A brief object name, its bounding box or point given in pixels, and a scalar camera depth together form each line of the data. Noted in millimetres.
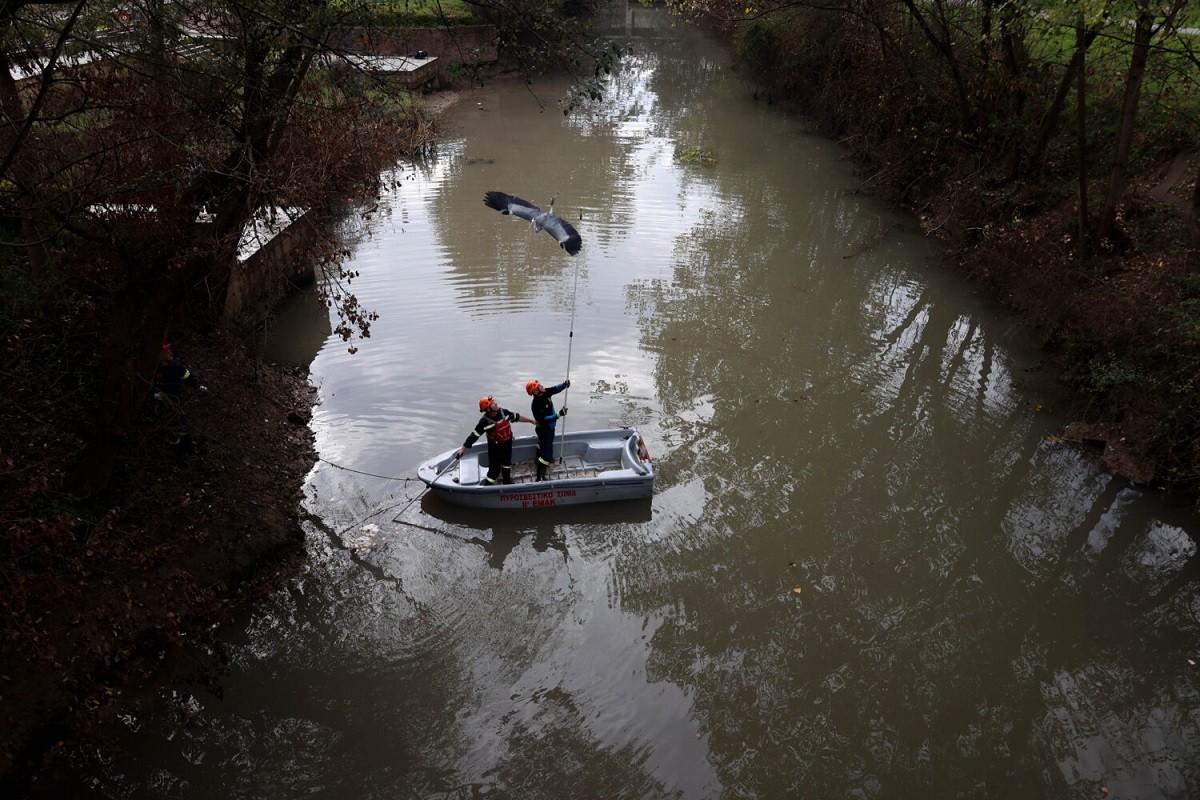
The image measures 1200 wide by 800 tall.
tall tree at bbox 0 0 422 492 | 6855
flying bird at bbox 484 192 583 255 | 9383
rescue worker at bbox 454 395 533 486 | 9500
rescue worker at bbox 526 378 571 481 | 9773
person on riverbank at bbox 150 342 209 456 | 8602
